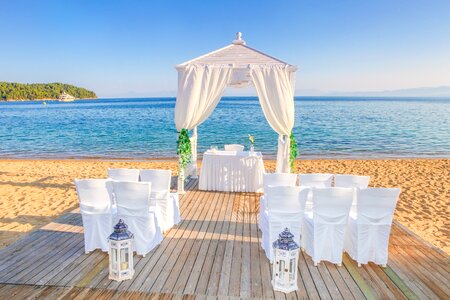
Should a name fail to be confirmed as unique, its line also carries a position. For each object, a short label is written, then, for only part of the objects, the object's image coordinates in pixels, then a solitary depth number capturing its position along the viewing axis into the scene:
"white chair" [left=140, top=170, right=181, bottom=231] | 4.50
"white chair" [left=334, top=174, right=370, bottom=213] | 4.46
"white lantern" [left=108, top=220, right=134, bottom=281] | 3.04
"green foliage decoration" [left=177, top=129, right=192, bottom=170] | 6.44
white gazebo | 6.33
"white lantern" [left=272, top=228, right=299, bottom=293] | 2.87
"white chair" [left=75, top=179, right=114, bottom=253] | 3.88
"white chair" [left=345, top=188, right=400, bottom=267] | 3.50
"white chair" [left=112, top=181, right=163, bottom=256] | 3.69
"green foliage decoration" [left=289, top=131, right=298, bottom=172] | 6.58
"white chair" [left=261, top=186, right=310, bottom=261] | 3.54
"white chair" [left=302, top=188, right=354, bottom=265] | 3.48
